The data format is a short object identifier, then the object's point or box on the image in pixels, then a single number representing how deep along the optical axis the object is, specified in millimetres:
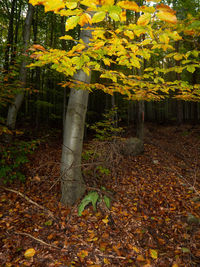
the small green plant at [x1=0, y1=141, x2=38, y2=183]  4304
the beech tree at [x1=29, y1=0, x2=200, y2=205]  1173
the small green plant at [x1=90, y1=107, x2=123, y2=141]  6139
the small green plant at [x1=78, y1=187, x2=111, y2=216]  3578
